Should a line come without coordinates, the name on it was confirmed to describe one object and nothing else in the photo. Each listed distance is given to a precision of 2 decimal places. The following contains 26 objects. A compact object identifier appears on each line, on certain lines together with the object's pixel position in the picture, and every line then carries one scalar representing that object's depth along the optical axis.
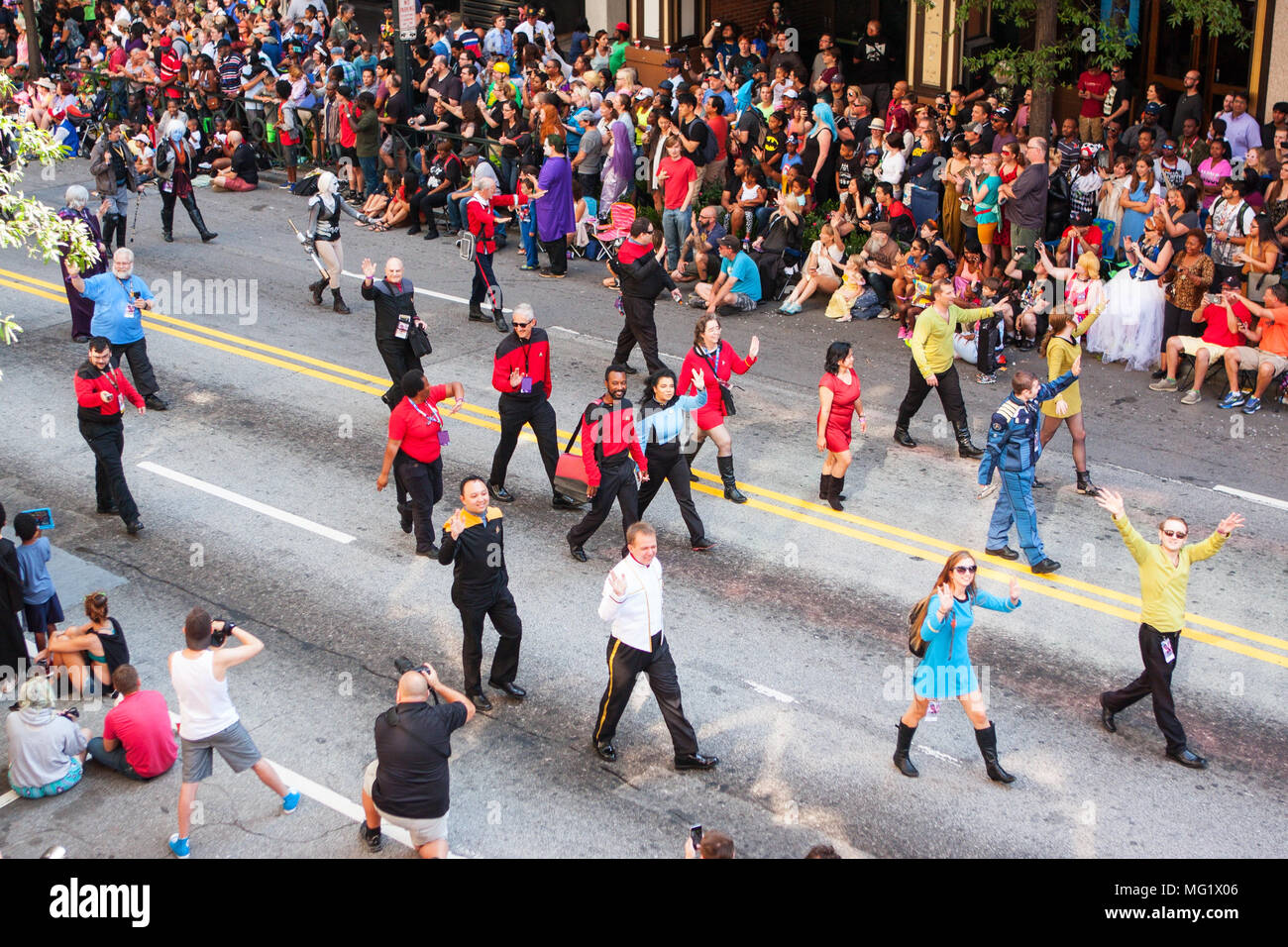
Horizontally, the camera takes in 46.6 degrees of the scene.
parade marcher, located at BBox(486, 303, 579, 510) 12.66
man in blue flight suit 11.95
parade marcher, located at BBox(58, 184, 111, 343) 16.88
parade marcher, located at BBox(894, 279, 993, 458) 13.84
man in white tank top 8.83
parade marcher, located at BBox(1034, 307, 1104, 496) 13.09
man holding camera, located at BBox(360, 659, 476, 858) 8.20
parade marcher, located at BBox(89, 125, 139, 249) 19.75
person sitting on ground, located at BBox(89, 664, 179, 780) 9.62
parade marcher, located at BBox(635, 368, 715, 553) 11.98
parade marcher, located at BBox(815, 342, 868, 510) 12.73
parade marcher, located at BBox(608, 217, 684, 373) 15.25
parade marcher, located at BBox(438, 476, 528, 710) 9.81
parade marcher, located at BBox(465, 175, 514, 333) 17.59
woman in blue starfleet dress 9.12
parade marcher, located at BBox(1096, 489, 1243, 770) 9.57
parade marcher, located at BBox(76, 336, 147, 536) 12.55
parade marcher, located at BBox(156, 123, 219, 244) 20.61
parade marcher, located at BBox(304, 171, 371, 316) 18.08
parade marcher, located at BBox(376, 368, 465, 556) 11.73
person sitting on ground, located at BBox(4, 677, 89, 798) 9.41
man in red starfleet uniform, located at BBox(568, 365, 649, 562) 11.73
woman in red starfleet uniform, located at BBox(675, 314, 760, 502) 12.95
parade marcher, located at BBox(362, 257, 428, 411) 13.98
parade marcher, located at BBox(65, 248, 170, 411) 14.62
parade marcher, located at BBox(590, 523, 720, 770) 9.30
